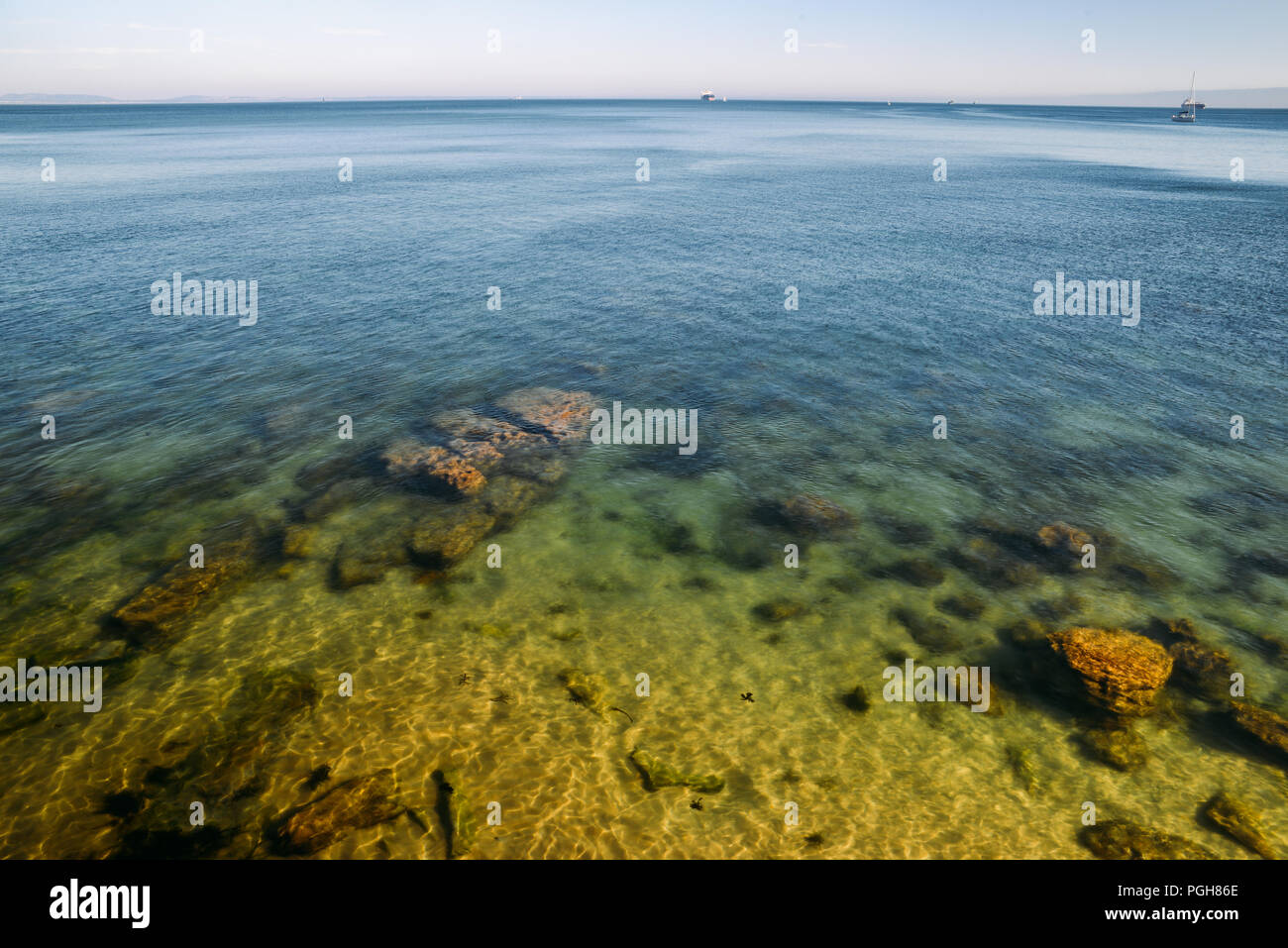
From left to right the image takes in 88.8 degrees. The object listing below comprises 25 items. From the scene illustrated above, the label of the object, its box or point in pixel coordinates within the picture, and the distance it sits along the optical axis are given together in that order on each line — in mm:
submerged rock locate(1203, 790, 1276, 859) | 12953
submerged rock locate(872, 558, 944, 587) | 20781
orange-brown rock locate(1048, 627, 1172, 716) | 16219
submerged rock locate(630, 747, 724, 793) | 14375
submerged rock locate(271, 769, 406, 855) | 12844
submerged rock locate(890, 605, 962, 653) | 18266
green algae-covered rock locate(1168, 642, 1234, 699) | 16734
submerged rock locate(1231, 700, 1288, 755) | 15211
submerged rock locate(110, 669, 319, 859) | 12727
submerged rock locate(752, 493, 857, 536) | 23328
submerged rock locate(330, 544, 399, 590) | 20344
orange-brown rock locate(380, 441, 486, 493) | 25250
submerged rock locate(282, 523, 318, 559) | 21422
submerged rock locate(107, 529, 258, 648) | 17984
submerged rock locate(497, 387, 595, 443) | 29750
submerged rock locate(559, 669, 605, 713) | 16469
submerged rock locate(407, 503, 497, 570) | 21531
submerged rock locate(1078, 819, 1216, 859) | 12828
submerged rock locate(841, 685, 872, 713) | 16406
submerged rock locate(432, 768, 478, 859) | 12898
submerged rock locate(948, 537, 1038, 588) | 20672
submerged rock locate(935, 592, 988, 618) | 19405
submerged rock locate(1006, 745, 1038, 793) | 14523
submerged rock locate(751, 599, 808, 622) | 19375
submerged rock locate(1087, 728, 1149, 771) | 14922
